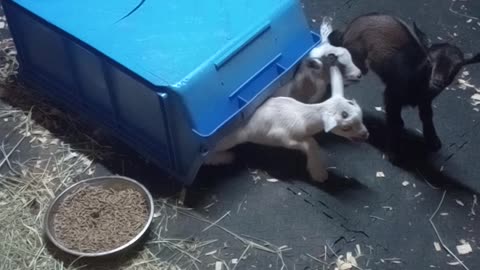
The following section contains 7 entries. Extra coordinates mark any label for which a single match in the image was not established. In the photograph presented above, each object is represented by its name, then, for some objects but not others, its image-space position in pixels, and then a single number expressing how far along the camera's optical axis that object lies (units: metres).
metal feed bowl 1.81
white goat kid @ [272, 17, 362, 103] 2.12
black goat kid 1.99
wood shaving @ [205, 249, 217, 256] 1.90
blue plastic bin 1.89
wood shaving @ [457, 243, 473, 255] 1.90
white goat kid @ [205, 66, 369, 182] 1.96
